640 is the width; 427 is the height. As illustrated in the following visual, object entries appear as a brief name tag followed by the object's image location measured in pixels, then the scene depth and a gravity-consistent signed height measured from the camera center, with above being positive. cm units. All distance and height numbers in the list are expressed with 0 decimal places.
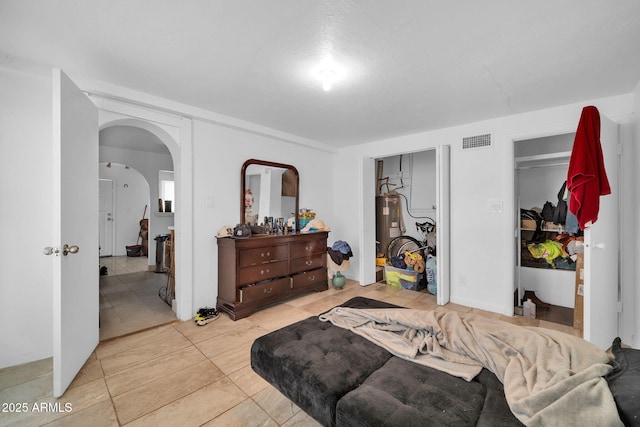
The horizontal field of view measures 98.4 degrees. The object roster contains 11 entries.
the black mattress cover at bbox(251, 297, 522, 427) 108 -79
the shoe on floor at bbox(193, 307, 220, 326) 296 -114
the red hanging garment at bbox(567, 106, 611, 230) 210 +31
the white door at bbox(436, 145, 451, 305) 356 -9
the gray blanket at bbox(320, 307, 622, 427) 91 -68
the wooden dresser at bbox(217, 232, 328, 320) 314 -72
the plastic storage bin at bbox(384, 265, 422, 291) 426 -102
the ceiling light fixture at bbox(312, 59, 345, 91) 212 +114
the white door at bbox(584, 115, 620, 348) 214 -39
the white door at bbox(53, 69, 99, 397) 181 -11
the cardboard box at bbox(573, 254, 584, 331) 287 -90
